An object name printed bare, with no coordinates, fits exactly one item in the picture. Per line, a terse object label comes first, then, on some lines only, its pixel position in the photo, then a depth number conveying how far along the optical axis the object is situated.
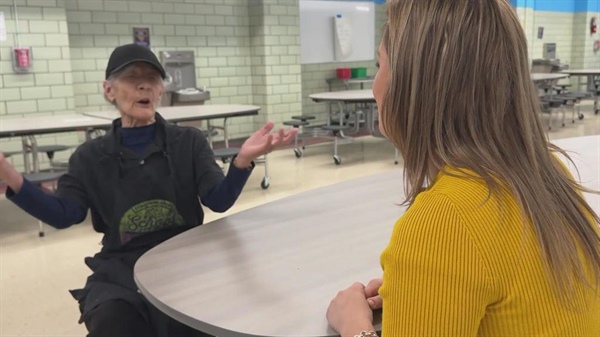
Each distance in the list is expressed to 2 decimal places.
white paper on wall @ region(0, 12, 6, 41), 6.16
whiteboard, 9.13
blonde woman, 0.75
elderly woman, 1.70
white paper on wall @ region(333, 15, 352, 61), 9.40
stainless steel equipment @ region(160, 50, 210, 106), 7.20
